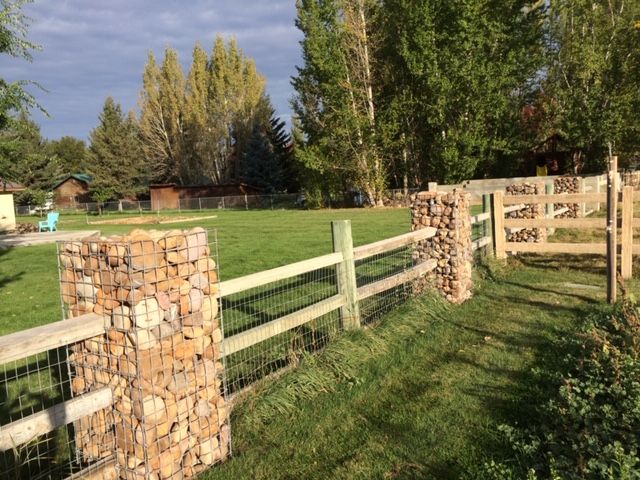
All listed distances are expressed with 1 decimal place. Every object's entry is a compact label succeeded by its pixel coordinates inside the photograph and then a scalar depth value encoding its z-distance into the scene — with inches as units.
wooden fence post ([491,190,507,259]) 374.6
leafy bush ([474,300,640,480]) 107.8
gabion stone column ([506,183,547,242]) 423.5
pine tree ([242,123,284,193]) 1977.1
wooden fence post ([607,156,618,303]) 255.8
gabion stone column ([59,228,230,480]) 114.6
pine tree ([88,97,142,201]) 2011.6
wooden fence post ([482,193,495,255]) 384.2
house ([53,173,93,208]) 2452.0
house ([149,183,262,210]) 1983.3
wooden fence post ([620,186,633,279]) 308.1
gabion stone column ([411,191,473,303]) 285.4
